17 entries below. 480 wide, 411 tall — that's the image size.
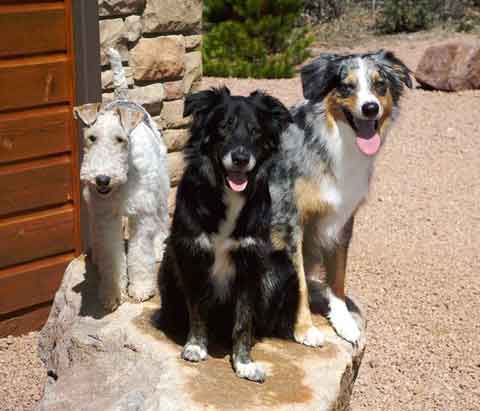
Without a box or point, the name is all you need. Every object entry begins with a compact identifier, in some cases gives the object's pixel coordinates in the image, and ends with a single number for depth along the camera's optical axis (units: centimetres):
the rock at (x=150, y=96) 530
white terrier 376
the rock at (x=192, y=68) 568
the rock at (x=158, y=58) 528
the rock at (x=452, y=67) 1093
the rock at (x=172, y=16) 529
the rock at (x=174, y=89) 552
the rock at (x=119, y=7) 498
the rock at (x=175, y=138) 564
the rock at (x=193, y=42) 562
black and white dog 338
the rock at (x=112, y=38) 502
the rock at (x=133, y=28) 518
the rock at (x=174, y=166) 568
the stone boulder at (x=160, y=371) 349
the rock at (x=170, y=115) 555
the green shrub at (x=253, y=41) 1198
